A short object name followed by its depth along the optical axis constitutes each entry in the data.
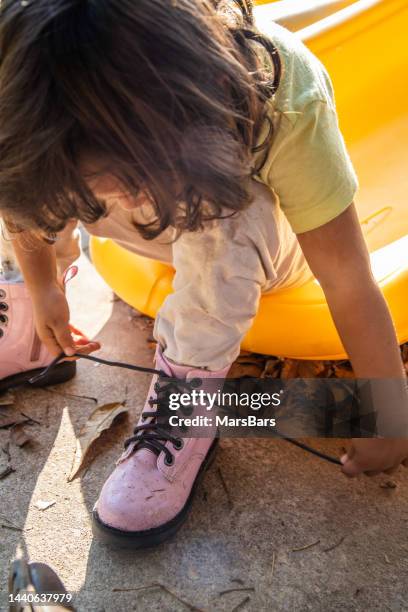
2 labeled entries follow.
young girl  0.61
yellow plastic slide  1.09
